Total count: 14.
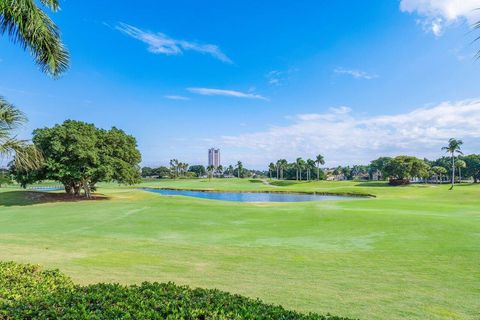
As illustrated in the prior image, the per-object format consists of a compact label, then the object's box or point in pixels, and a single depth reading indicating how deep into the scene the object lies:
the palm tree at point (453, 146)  72.50
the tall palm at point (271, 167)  160.07
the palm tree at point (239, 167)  175.75
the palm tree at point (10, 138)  13.16
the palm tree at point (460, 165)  93.00
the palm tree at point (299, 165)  130.75
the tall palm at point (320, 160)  123.98
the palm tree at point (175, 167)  153.70
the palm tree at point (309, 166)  129.62
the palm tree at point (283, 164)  150.88
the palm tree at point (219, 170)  186.91
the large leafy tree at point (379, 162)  123.25
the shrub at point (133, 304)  3.86
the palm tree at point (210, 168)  158.40
